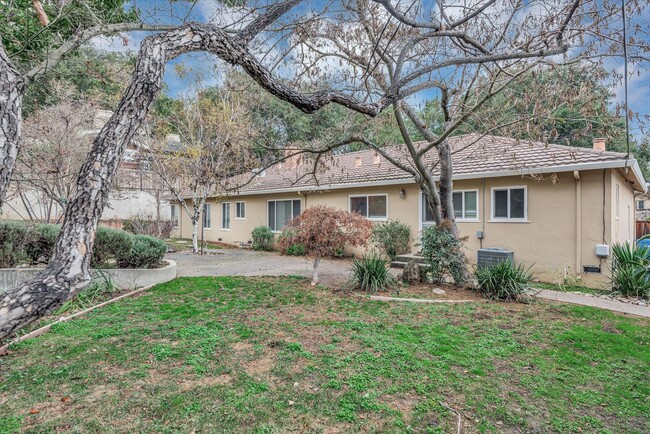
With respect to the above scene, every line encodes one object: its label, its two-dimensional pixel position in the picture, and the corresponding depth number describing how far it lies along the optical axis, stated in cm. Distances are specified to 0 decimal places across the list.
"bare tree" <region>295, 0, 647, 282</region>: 500
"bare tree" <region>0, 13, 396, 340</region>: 144
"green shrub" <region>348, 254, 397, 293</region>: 738
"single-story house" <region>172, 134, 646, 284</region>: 824
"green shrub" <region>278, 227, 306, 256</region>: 777
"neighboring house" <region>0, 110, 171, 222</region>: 1517
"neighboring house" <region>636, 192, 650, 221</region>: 2333
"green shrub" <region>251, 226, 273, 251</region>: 1559
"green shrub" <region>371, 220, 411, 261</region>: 1156
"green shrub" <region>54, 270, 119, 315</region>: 580
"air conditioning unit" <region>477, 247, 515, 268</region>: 873
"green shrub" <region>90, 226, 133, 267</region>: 745
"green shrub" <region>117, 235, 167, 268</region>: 782
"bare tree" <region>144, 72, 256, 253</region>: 1311
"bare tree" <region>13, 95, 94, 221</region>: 1064
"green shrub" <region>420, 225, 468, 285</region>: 769
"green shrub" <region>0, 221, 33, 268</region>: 680
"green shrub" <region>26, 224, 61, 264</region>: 715
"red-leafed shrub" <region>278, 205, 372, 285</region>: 759
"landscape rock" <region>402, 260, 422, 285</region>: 812
